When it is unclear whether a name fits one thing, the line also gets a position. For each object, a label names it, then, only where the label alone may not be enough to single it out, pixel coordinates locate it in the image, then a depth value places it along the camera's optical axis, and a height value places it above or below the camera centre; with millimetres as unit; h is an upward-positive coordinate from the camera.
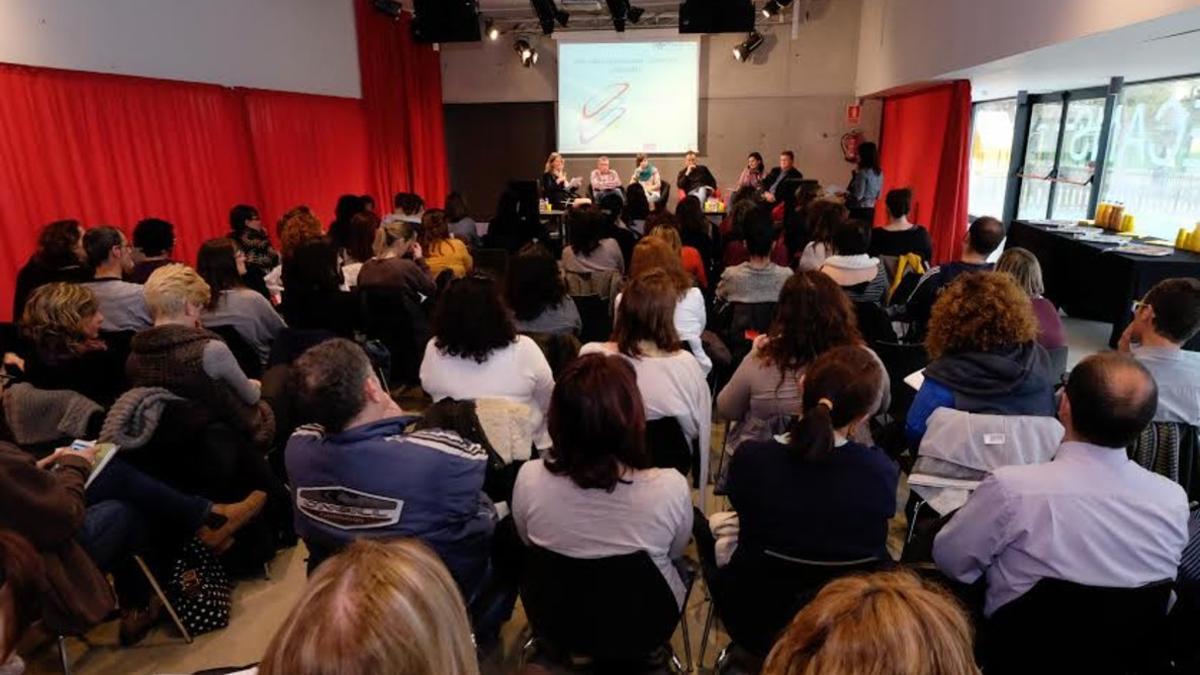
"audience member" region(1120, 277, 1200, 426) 2178 -582
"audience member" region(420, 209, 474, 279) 5027 -548
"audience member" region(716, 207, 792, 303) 3777 -568
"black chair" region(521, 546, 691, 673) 1669 -1035
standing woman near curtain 8086 -198
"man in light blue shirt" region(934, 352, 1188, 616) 1497 -714
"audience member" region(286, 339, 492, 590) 1689 -704
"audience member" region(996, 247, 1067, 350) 3004 -528
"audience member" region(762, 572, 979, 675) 731 -487
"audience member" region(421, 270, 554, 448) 2521 -648
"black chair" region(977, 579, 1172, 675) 1495 -985
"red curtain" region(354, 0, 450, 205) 8984 +863
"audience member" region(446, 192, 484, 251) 6262 -445
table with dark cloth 4801 -799
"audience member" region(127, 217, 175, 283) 3898 -387
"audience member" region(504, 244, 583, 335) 3326 -577
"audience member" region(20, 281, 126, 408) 2516 -597
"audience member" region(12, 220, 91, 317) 3668 -454
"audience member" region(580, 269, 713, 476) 2533 -673
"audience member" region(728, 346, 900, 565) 1641 -735
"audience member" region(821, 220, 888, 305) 3828 -535
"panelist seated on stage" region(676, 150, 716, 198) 9438 -140
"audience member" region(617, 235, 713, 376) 3260 -599
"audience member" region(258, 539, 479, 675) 789 -510
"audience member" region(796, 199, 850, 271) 4402 -409
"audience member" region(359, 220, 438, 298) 4117 -550
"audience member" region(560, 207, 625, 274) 4488 -494
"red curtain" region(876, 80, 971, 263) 7266 +80
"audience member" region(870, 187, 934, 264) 4887 -480
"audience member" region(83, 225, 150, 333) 3283 -520
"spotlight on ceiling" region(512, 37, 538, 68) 10586 +1740
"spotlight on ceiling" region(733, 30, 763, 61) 10227 +1736
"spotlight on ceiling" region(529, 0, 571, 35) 8942 +2018
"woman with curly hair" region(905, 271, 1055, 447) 2254 -621
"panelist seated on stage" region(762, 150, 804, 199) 8742 -122
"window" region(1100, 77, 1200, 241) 5770 +57
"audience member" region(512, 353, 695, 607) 1677 -742
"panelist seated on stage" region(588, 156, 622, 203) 9419 -144
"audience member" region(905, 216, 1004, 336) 3602 -509
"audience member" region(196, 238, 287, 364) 3383 -612
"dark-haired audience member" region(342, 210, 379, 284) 4770 -450
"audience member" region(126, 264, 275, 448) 2479 -643
